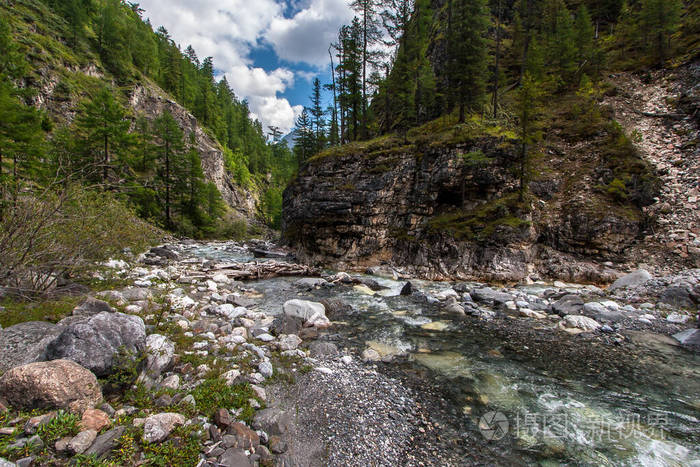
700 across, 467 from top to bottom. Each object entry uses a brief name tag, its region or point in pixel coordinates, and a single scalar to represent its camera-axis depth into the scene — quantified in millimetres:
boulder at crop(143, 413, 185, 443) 3141
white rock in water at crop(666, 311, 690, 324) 9102
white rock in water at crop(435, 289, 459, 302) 12525
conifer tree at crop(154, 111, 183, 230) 33844
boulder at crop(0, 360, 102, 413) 3080
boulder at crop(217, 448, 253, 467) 3105
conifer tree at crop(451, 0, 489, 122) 22656
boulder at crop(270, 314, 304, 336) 7770
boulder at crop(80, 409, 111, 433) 3002
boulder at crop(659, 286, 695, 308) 10141
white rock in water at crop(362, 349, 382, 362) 6809
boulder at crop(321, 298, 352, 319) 9992
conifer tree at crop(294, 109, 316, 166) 44062
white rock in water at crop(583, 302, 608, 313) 9848
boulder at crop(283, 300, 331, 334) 8750
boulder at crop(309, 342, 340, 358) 6754
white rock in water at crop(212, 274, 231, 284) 13750
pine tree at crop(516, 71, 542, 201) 17891
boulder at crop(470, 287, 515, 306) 11719
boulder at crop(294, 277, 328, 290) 14459
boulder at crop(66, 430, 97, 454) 2668
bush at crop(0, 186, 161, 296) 5234
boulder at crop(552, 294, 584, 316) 10125
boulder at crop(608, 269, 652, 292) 12484
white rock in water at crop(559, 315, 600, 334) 8805
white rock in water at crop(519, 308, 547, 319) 10127
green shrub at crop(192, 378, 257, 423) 4023
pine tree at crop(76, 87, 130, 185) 23734
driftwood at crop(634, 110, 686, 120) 18094
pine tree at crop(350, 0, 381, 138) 28516
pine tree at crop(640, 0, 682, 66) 22798
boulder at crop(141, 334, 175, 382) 4430
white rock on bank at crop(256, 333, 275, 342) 7047
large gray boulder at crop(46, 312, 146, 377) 3965
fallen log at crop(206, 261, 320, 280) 15906
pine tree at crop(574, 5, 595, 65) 26578
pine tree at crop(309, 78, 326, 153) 42600
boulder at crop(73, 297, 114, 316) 6011
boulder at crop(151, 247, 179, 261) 18803
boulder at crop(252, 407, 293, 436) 3979
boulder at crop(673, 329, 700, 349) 7508
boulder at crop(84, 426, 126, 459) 2744
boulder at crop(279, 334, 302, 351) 6736
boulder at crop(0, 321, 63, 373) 4000
